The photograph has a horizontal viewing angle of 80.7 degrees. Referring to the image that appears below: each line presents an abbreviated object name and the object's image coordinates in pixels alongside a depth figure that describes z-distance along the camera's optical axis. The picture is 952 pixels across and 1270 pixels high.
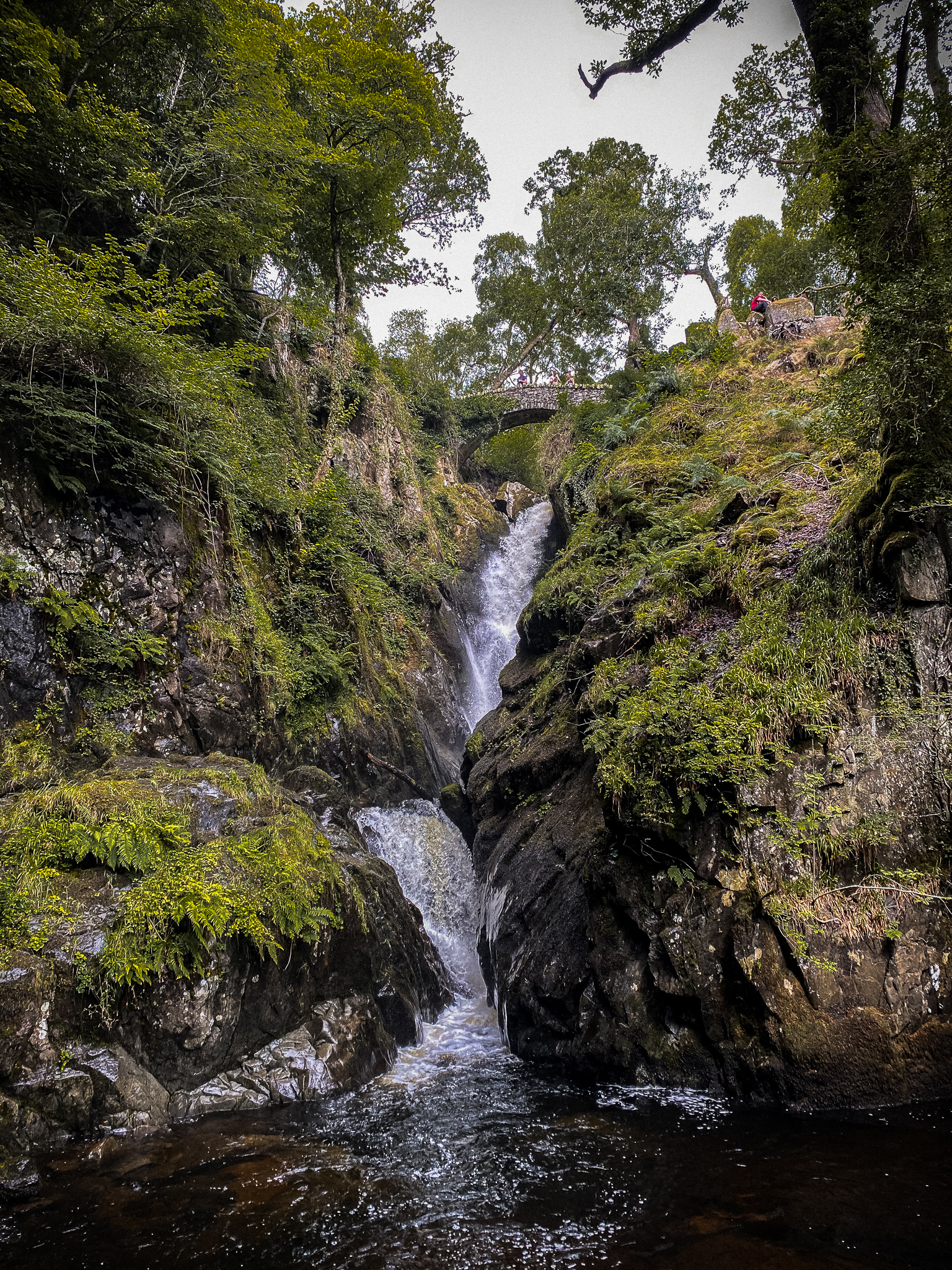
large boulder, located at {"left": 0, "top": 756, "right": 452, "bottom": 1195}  4.21
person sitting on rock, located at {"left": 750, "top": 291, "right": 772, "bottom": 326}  14.38
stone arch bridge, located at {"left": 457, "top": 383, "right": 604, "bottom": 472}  25.34
